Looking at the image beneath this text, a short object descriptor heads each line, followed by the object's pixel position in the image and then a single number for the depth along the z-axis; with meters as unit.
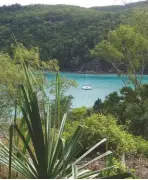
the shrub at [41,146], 1.56
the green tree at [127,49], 18.67
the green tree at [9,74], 15.36
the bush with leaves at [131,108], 8.23
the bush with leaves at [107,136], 5.28
